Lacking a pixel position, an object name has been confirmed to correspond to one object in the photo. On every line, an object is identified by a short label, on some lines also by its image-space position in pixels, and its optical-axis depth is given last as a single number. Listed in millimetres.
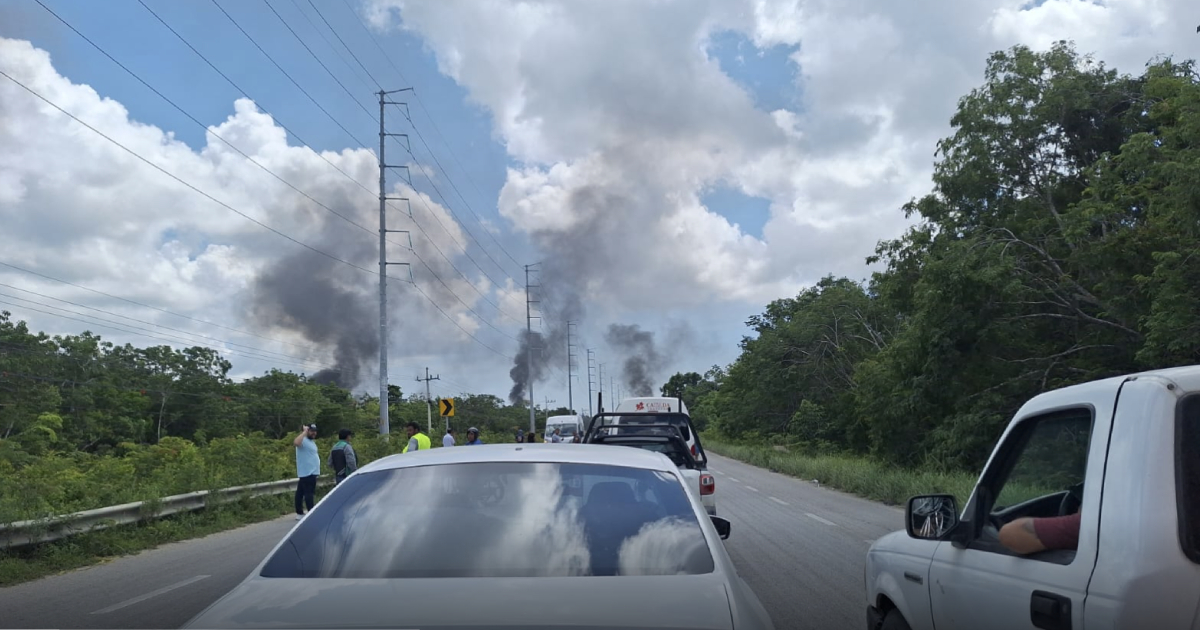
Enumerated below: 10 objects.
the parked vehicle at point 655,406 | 18812
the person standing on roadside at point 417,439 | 16750
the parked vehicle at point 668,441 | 11047
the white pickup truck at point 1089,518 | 2592
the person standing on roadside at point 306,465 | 15586
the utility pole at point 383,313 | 35188
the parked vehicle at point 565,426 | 41500
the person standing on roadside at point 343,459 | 16312
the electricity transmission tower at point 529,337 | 73375
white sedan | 2959
